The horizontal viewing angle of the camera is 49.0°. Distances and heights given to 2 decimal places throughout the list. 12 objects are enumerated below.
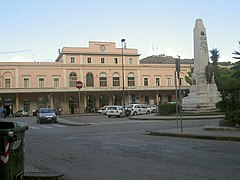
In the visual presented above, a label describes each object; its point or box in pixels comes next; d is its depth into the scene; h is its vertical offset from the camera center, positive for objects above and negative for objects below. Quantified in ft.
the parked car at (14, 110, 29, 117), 153.59 -5.45
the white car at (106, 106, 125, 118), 104.85 -3.65
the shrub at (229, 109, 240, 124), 40.35 -2.49
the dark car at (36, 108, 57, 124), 82.23 -4.01
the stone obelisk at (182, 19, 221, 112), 87.39 +6.00
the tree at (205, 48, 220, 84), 87.14 +9.76
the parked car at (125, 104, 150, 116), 112.93 -3.28
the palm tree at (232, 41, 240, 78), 52.69 +5.74
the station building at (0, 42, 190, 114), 167.08 +15.15
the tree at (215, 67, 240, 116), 46.44 -0.39
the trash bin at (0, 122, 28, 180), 12.23 -2.34
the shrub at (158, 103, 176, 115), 90.57 -2.70
